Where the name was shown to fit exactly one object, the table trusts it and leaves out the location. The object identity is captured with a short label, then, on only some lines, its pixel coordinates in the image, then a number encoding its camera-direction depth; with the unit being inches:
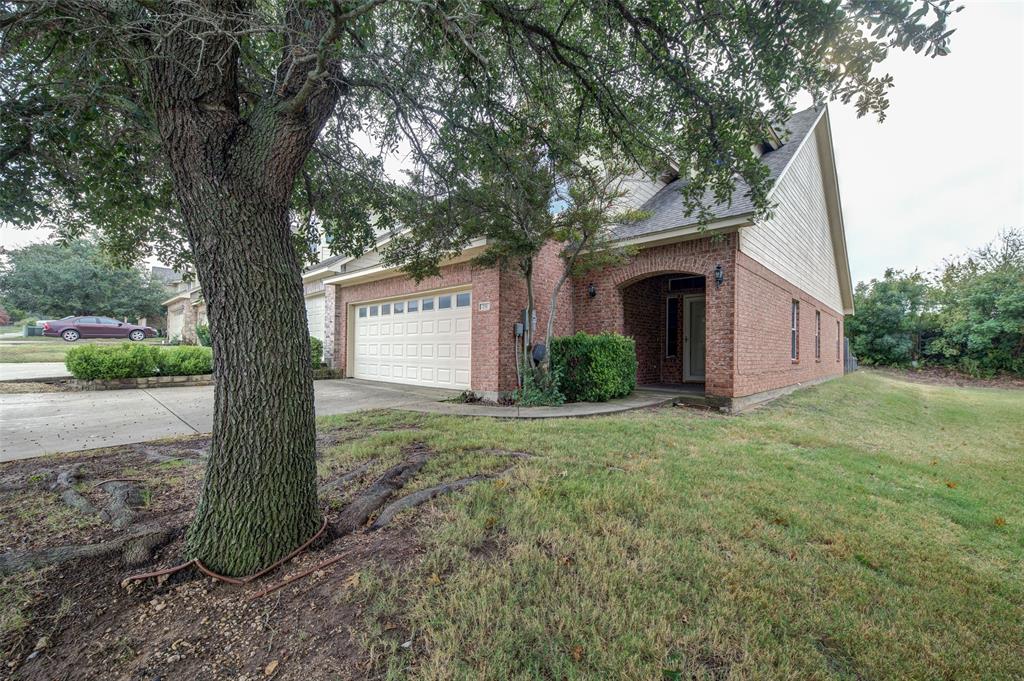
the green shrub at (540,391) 297.1
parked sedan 893.2
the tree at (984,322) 700.0
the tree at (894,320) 828.0
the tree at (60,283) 1045.2
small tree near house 187.2
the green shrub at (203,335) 688.9
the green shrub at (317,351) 510.0
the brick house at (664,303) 306.3
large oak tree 91.7
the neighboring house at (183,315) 880.7
